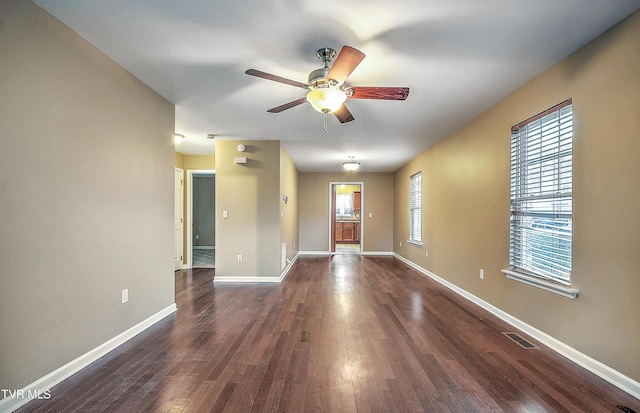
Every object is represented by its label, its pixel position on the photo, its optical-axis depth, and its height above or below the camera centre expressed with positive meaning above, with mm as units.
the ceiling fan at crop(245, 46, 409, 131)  2162 +924
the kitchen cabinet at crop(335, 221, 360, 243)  10898 -902
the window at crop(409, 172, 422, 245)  6344 -33
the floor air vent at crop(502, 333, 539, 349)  2565 -1204
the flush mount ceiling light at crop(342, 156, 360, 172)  6636 +948
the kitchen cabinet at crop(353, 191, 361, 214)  11406 +174
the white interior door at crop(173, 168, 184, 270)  6012 -152
